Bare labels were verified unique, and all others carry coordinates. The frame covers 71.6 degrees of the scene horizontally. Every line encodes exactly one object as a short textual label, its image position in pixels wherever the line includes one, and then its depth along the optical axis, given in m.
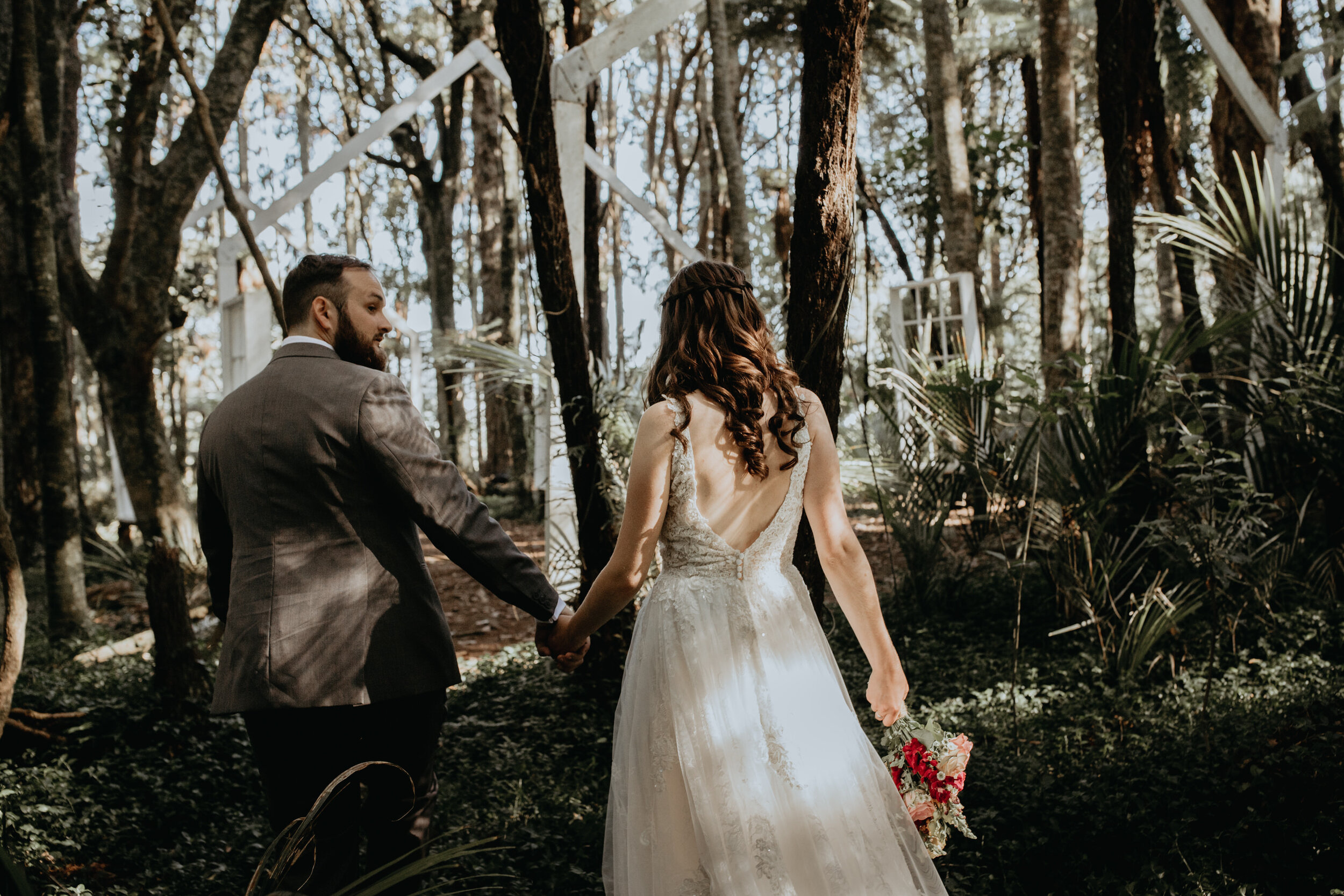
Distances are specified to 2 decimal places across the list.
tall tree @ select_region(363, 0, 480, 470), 17.03
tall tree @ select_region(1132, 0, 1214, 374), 6.34
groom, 2.49
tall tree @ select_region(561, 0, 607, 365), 5.98
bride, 2.35
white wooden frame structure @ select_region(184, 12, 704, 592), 5.95
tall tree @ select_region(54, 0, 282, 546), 7.56
